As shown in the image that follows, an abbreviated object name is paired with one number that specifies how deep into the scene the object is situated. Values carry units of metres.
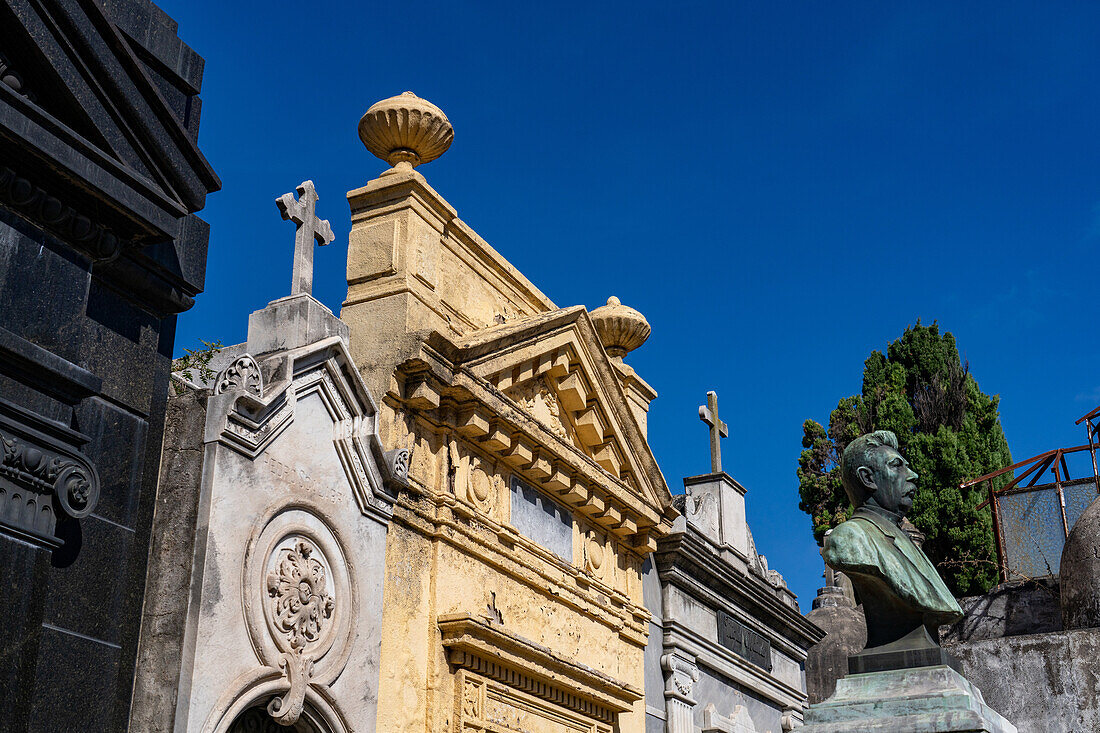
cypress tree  26.97
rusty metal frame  18.86
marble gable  6.29
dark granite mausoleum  5.09
